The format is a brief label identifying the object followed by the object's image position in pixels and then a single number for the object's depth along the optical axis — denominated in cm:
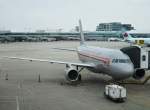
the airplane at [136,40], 4586
